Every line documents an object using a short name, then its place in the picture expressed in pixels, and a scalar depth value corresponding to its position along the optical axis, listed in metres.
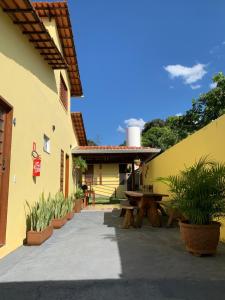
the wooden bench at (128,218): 6.08
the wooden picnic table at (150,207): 6.32
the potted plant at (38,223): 4.45
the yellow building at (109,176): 15.10
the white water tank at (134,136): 19.82
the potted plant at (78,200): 8.84
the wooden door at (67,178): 9.06
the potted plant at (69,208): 7.05
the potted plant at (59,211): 5.94
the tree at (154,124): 32.90
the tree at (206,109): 14.67
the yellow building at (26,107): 3.81
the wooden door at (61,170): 8.14
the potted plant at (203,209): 3.71
